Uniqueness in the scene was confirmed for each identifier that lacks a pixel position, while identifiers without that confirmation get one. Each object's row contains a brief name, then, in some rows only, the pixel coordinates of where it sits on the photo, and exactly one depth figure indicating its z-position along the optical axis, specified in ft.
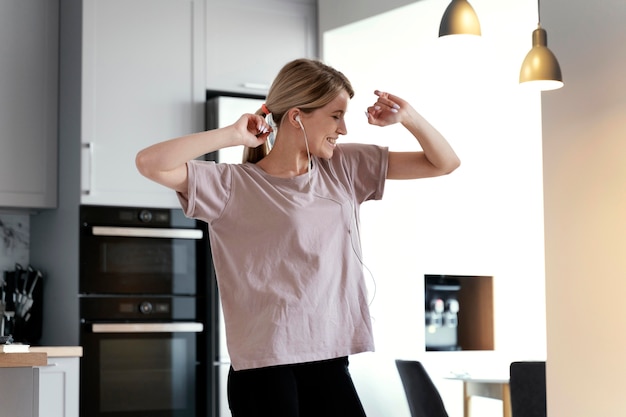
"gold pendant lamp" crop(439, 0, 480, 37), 10.13
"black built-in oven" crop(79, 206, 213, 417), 13.26
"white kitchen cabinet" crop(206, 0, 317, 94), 14.61
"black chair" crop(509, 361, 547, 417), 12.05
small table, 14.38
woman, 6.47
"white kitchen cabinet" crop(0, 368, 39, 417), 8.51
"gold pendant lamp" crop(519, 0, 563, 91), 8.01
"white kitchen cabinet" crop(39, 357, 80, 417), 12.60
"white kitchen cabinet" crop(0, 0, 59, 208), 13.78
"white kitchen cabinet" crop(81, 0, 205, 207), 13.58
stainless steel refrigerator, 13.89
